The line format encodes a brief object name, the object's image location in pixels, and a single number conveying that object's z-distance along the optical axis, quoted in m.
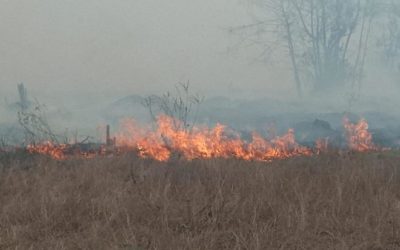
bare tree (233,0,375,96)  36.97
